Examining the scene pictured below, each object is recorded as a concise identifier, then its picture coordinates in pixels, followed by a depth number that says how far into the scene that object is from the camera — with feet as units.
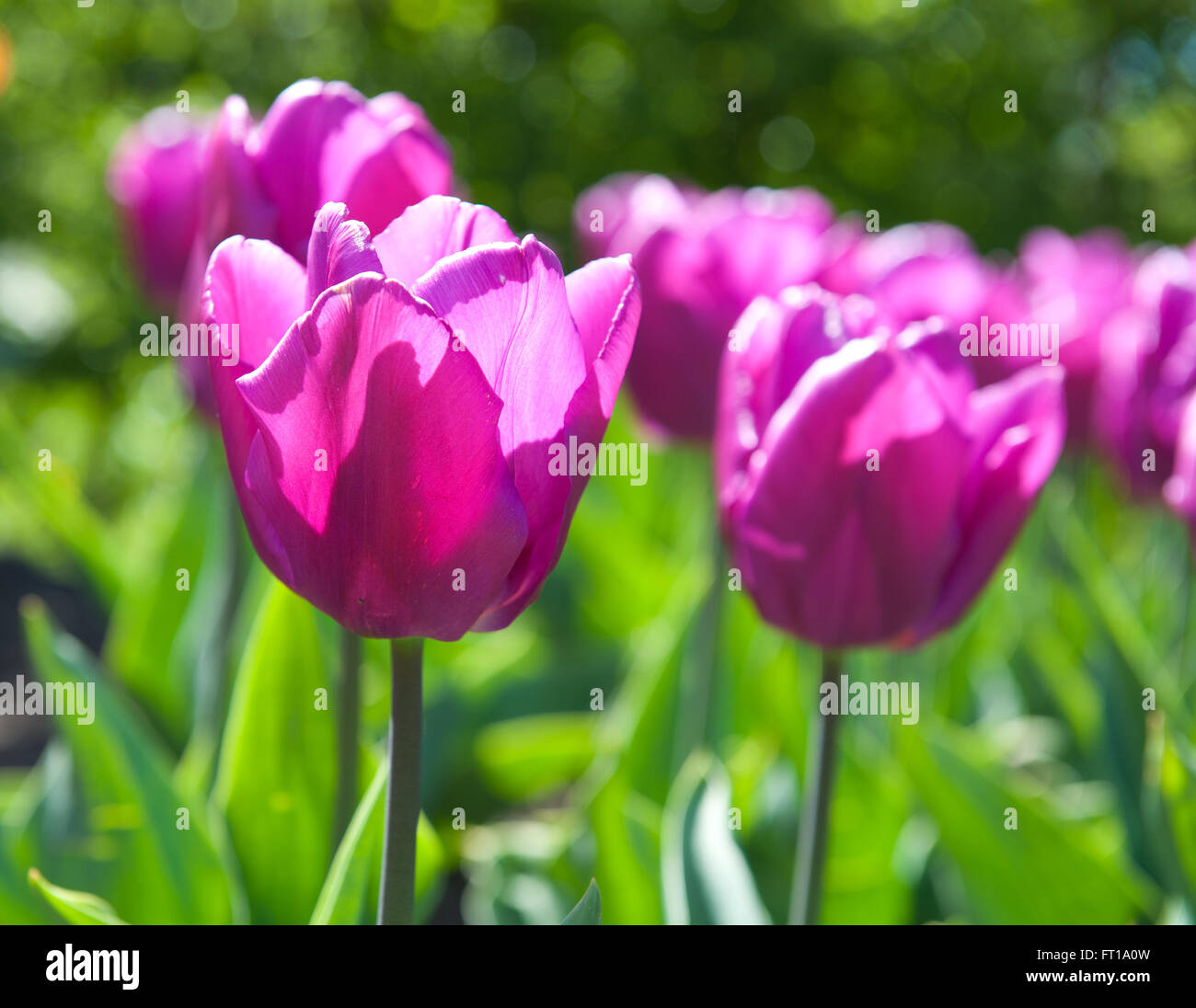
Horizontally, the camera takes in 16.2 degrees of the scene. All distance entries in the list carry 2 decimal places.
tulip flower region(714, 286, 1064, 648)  2.26
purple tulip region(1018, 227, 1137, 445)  3.25
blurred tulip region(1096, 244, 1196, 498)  2.65
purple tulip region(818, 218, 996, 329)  2.79
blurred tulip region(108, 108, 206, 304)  3.06
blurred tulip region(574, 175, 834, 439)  2.67
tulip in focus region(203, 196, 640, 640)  2.04
